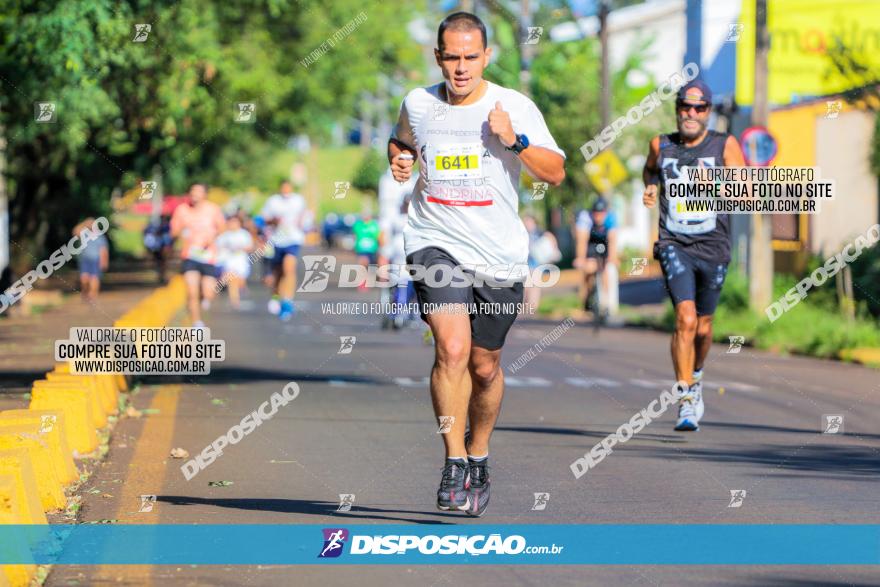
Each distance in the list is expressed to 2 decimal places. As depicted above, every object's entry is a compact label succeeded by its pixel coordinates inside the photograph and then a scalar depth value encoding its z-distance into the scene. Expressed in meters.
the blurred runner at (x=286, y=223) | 21.69
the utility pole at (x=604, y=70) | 28.92
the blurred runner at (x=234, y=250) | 29.73
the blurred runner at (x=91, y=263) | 31.55
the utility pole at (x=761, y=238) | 21.02
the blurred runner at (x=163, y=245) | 41.66
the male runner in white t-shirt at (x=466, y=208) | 7.15
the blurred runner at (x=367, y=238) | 26.86
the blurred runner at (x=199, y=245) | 19.17
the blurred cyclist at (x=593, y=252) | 22.48
